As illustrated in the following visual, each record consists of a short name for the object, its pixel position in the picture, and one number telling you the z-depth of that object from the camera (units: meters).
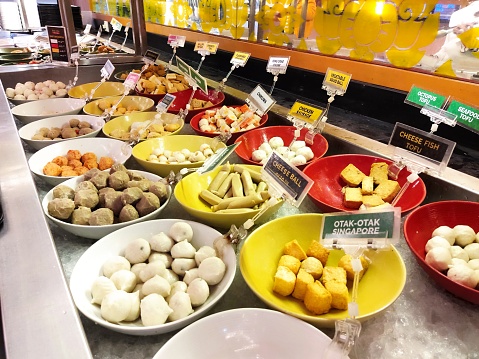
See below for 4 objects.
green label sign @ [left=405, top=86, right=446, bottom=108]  1.27
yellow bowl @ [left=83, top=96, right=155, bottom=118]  2.24
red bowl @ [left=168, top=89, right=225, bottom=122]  2.34
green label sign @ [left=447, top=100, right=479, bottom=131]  1.16
